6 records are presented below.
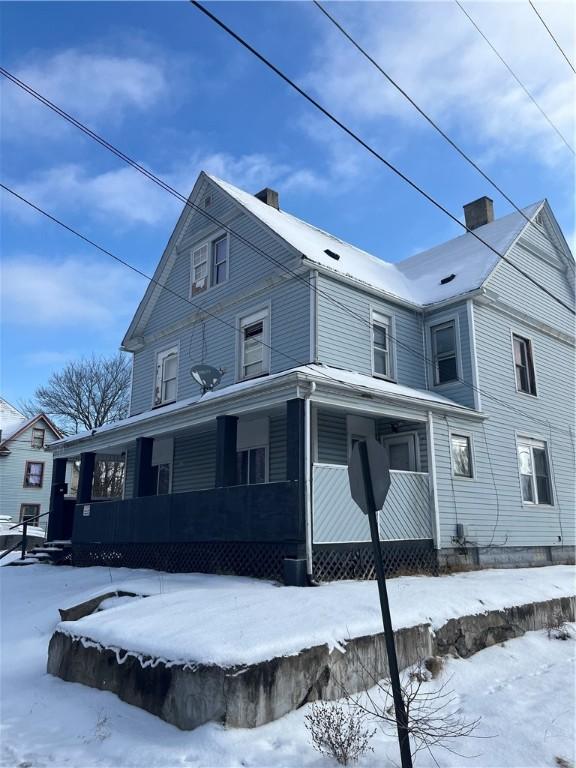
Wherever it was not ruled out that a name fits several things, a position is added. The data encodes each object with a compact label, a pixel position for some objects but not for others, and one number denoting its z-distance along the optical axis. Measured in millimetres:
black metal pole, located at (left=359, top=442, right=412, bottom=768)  4047
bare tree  41938
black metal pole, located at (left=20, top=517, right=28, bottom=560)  16719
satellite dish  14070
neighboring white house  37469
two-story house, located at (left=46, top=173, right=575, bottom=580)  10828
